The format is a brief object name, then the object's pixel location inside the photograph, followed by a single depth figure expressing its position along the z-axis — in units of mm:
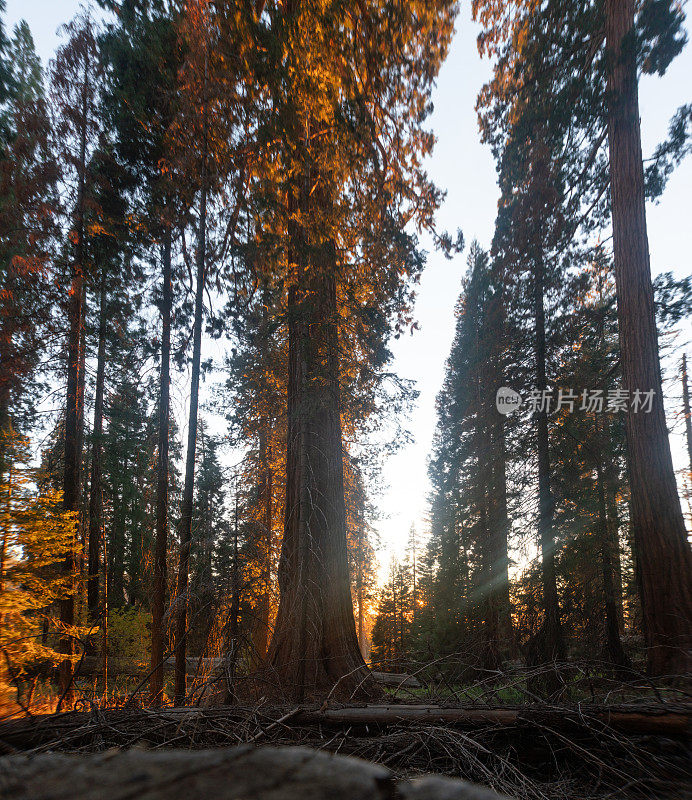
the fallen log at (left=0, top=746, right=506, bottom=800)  810
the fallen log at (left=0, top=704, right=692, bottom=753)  2090
